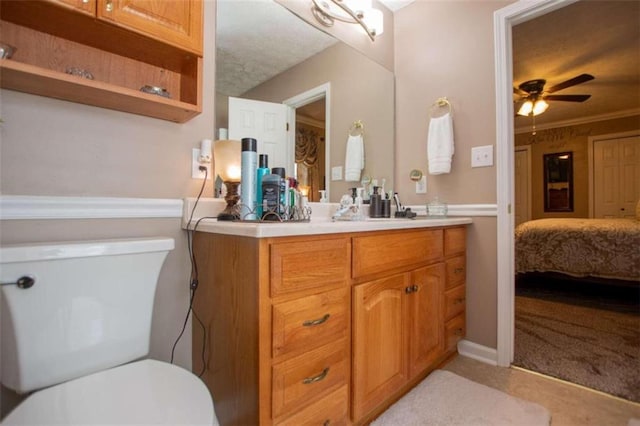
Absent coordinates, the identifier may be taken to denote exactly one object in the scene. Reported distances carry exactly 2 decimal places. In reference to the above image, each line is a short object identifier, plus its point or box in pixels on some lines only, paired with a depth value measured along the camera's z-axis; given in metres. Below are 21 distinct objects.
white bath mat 1.22
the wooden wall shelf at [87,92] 0.82
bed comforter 2.64
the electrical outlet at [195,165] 1.27
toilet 0.69
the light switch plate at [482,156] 1.77
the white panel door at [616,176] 4.57
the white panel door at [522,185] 5.51
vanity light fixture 1.76
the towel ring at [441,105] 1.94
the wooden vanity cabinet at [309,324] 0.86
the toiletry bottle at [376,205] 1.90
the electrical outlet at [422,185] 2.08
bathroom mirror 1.39
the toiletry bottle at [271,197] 1.08
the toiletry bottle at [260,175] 1.13
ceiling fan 3.24
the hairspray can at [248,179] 1.13
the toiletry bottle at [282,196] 1.09
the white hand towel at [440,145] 1.89
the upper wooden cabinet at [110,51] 0.86
